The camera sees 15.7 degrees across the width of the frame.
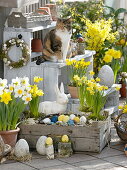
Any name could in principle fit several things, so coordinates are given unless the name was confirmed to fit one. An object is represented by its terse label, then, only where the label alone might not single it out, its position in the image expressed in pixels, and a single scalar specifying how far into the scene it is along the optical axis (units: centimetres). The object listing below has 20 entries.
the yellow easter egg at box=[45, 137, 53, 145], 457
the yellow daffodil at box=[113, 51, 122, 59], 560
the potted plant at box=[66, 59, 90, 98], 530
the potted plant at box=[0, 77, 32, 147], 465
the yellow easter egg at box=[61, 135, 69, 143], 461
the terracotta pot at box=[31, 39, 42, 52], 552
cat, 521
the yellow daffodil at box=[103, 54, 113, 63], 556
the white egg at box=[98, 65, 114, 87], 575
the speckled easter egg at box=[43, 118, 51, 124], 478
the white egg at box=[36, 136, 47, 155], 462
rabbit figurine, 501
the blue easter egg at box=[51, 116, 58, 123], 482
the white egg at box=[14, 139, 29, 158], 454
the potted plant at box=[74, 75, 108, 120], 493
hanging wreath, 513
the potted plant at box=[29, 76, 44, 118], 483
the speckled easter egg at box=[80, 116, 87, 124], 479
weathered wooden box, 467
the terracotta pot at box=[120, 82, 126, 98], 673
